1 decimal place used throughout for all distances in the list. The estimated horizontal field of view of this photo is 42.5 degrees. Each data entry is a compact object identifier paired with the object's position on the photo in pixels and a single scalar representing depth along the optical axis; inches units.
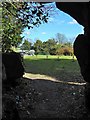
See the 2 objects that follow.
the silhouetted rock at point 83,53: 136.5
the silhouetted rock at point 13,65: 177.7
